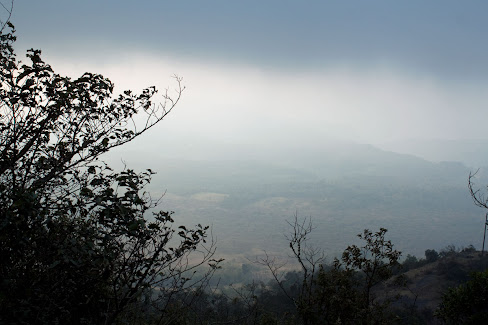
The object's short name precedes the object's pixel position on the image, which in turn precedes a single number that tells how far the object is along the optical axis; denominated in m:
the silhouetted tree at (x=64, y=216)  3.85
